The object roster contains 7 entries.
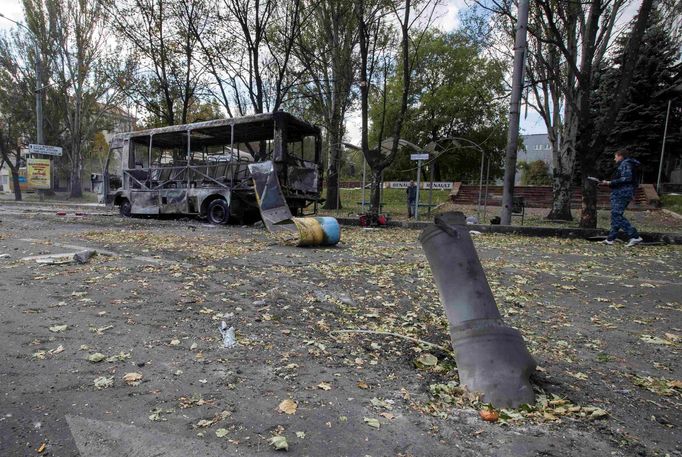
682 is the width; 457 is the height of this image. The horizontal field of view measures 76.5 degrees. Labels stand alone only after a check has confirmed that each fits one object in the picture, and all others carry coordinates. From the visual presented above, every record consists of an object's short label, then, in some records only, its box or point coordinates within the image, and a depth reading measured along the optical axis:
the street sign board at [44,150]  25.38
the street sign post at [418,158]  13.47
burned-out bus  12.80
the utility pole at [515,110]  11.95
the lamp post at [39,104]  24.97
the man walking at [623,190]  9.50
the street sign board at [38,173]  26.27
